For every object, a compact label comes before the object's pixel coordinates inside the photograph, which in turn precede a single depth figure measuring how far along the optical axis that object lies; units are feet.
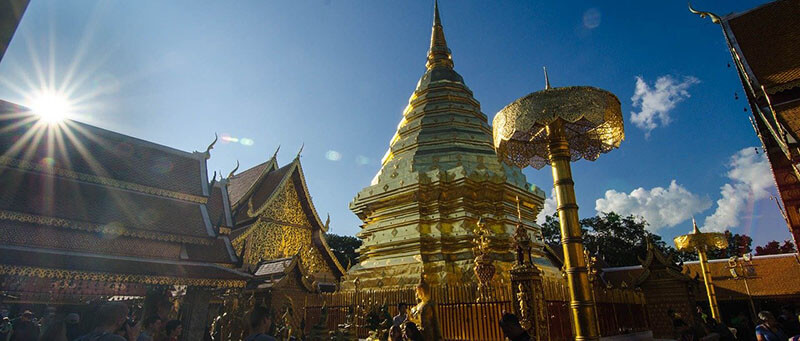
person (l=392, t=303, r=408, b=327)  18.57
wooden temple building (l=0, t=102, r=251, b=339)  28.84
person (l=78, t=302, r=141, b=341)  10.21
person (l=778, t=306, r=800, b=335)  21.33
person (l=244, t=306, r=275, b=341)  10.00
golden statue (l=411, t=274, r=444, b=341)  15.93
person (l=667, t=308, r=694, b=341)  19.80
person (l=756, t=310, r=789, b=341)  13.02
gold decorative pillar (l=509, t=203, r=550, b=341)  18.77
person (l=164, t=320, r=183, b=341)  16.31
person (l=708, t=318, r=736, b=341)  17.44
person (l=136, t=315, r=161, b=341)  15.52
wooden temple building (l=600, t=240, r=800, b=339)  43.57
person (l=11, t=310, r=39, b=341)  14.71
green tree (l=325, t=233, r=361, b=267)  136.36
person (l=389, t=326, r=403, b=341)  13.17
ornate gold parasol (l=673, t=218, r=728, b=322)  45.85
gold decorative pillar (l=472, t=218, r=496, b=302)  26.58
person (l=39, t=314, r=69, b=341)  13.42
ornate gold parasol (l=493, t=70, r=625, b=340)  14.49
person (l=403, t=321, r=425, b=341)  12.36
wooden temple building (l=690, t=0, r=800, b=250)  29.71
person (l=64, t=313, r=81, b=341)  15.72
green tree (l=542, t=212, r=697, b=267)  117.50
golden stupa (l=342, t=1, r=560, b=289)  33.85
